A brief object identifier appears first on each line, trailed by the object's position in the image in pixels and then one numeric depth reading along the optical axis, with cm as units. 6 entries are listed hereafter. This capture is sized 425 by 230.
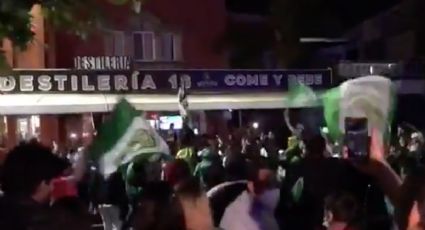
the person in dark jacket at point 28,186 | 507
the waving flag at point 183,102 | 1861
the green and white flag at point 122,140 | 799
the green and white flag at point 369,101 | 735
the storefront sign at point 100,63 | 2689
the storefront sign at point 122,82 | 2269
